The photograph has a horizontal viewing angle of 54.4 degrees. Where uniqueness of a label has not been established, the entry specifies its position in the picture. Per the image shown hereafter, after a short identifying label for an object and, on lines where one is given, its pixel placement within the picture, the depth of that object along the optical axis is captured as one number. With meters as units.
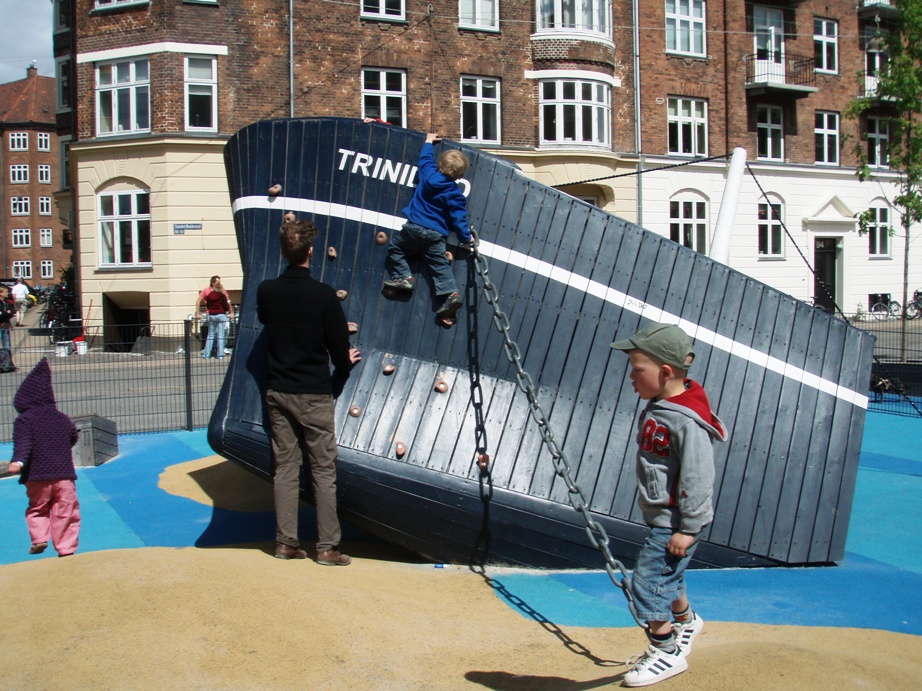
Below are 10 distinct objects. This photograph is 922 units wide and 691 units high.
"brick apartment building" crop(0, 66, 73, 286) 68.50
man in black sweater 5.50
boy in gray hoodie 3.69
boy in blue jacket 5.85
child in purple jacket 6.15
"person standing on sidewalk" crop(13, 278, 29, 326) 32.72
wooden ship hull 5.85
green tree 18.58
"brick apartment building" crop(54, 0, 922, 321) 23.80
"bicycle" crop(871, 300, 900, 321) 31.62
